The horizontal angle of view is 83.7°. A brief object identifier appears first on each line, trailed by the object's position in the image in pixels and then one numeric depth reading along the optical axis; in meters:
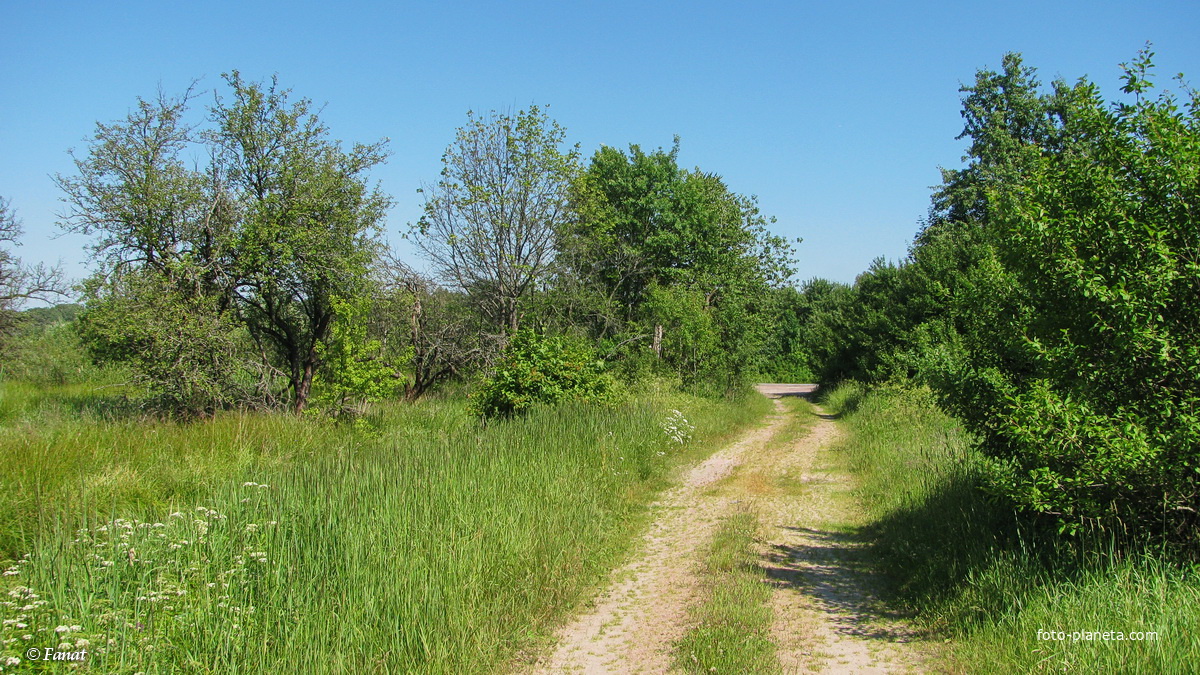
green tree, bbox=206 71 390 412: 15.23
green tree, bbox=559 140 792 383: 23.28
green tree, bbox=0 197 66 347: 17.28
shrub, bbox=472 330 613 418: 12.93
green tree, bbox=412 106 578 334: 19.00
